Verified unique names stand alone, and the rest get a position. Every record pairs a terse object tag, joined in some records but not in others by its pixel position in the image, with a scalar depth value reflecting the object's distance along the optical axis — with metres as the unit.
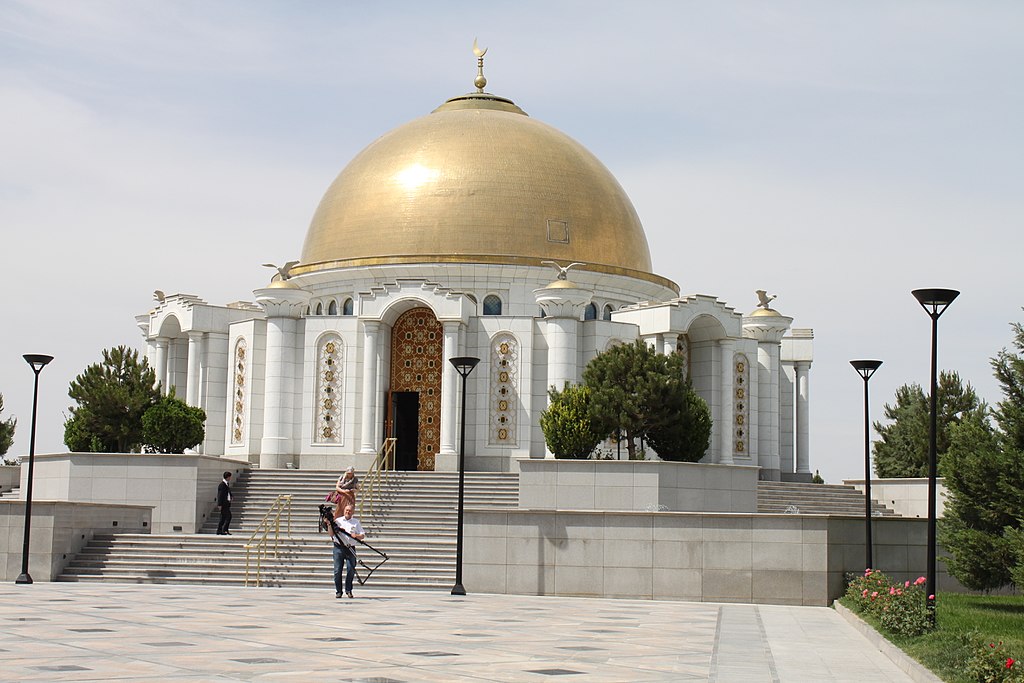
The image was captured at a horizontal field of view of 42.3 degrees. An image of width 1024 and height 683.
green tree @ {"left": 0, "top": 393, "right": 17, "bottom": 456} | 46.22
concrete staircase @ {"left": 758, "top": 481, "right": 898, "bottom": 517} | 34.31
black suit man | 28.89
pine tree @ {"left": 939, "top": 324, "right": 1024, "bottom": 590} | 19.50
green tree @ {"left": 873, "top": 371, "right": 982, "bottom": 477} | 38.34
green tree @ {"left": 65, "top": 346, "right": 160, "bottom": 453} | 35.09
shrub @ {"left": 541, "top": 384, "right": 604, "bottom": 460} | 31.84
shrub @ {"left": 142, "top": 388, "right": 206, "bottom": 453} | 34.94
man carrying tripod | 20.25
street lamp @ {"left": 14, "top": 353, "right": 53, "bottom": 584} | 24.02
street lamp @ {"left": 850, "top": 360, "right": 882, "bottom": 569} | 23.85
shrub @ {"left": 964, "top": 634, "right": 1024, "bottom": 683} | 10.27
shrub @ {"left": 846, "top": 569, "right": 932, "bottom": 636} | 15.41
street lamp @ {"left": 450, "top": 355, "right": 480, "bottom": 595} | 22.73
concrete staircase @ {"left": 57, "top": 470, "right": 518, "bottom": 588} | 24.73
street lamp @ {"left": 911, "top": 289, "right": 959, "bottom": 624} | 16.94
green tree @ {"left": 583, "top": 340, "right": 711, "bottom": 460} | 32.22
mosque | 38.09
